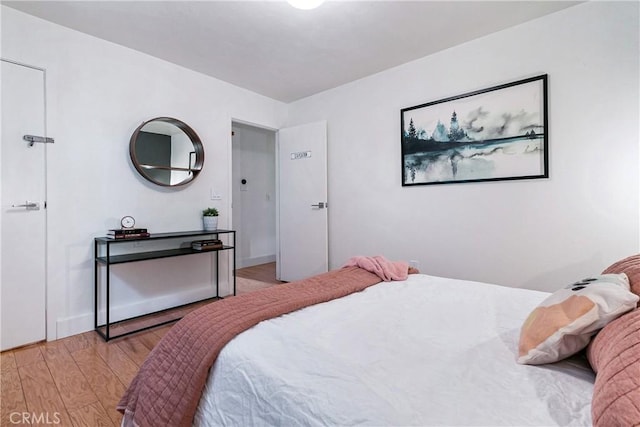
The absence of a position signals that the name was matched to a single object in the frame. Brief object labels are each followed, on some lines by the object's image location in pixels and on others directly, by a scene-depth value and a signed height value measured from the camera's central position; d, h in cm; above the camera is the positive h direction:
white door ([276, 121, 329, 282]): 364 +13
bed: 69 -44
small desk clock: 259 -8
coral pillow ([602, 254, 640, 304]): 96 -22
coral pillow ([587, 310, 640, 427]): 54 -34
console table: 233 -37
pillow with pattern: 82 -32
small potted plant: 312 -7
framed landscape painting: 231 +65
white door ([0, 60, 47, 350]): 211 +3
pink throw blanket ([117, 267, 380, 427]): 97 -51
